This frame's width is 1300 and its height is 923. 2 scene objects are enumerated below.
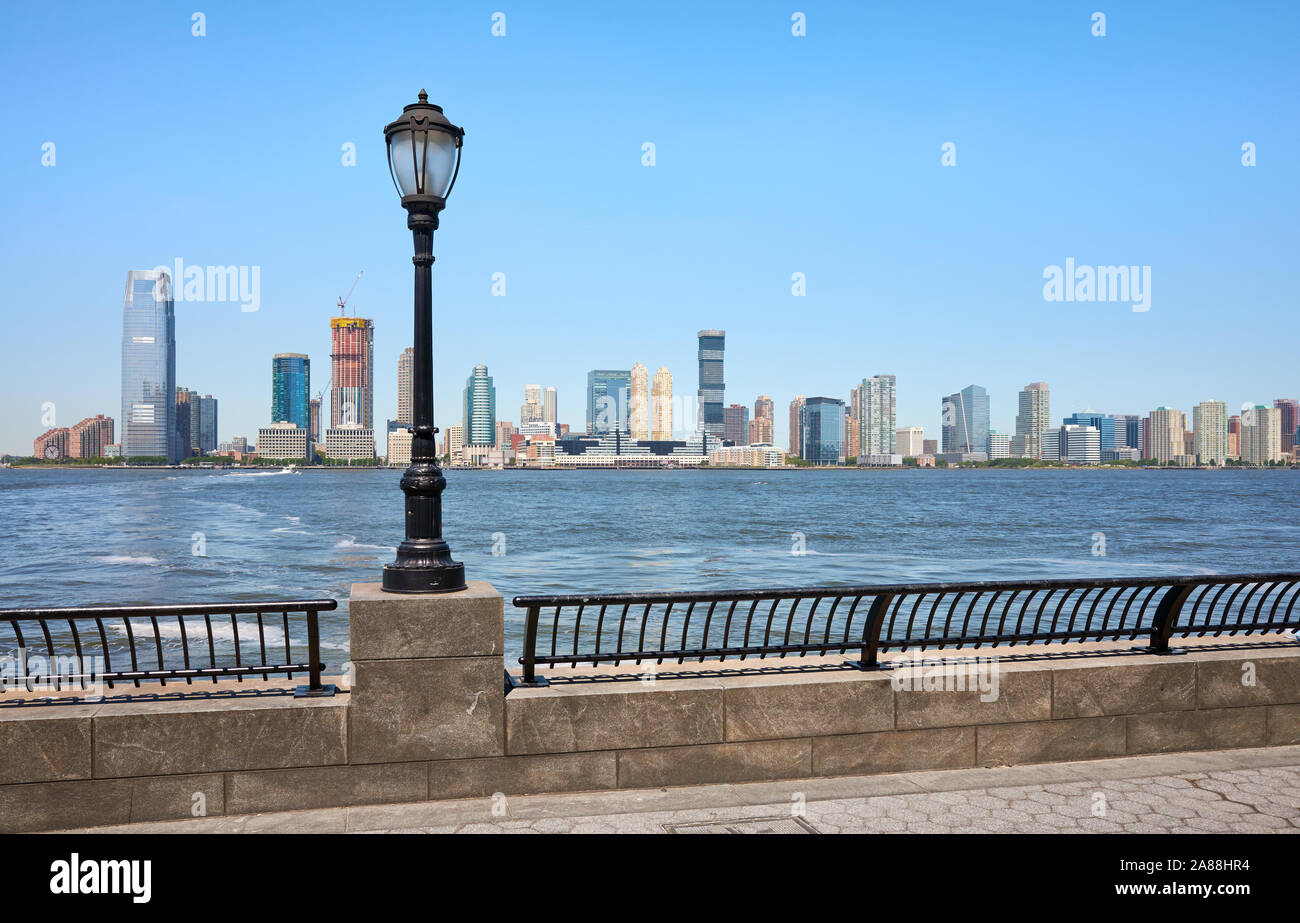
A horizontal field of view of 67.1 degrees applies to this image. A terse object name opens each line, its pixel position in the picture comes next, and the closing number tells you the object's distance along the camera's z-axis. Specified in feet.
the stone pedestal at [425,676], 20.38
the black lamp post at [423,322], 21.20
